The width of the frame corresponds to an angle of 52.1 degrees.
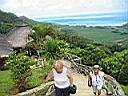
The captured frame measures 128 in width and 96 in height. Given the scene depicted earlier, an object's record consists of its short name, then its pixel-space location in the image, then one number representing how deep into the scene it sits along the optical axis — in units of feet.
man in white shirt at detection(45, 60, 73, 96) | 8.45
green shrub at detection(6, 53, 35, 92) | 17.59
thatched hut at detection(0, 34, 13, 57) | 28.95
